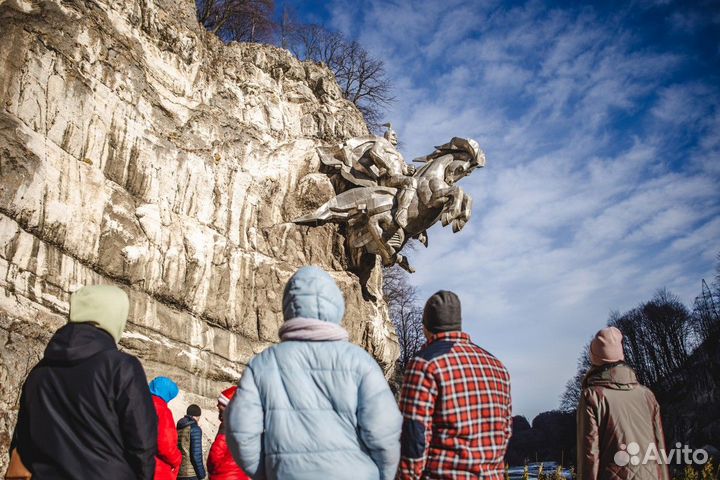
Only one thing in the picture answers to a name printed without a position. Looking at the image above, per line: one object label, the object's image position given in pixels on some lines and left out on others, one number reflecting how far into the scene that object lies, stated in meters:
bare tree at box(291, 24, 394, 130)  26.31
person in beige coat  3.73
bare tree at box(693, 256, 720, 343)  36.53
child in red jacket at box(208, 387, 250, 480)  4.34
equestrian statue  12.30
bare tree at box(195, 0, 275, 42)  20.45
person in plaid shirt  2.74
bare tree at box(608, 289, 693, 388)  38.75
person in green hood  2.72
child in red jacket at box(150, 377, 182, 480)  3.59
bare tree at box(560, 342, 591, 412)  44.84
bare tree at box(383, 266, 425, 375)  30.69
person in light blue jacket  2.44
